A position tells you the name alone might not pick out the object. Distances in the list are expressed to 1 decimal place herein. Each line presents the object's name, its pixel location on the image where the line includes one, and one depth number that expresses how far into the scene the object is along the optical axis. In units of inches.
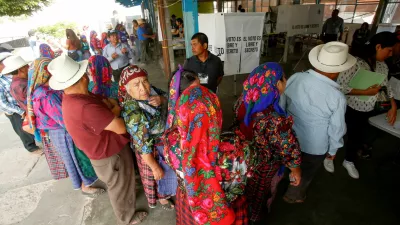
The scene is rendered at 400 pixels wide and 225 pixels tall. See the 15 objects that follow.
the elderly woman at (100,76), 96.2
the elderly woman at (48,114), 83.7
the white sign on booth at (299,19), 274.7
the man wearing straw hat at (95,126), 61.1
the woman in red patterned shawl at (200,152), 44.2
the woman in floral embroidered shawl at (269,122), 58.7
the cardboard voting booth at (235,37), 160.9
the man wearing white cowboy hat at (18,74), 103.5
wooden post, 169.7
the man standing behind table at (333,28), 295.7
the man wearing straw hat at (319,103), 68.8
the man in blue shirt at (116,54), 162.7
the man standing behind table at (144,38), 342.6
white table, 80.2
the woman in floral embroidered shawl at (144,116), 64.6
